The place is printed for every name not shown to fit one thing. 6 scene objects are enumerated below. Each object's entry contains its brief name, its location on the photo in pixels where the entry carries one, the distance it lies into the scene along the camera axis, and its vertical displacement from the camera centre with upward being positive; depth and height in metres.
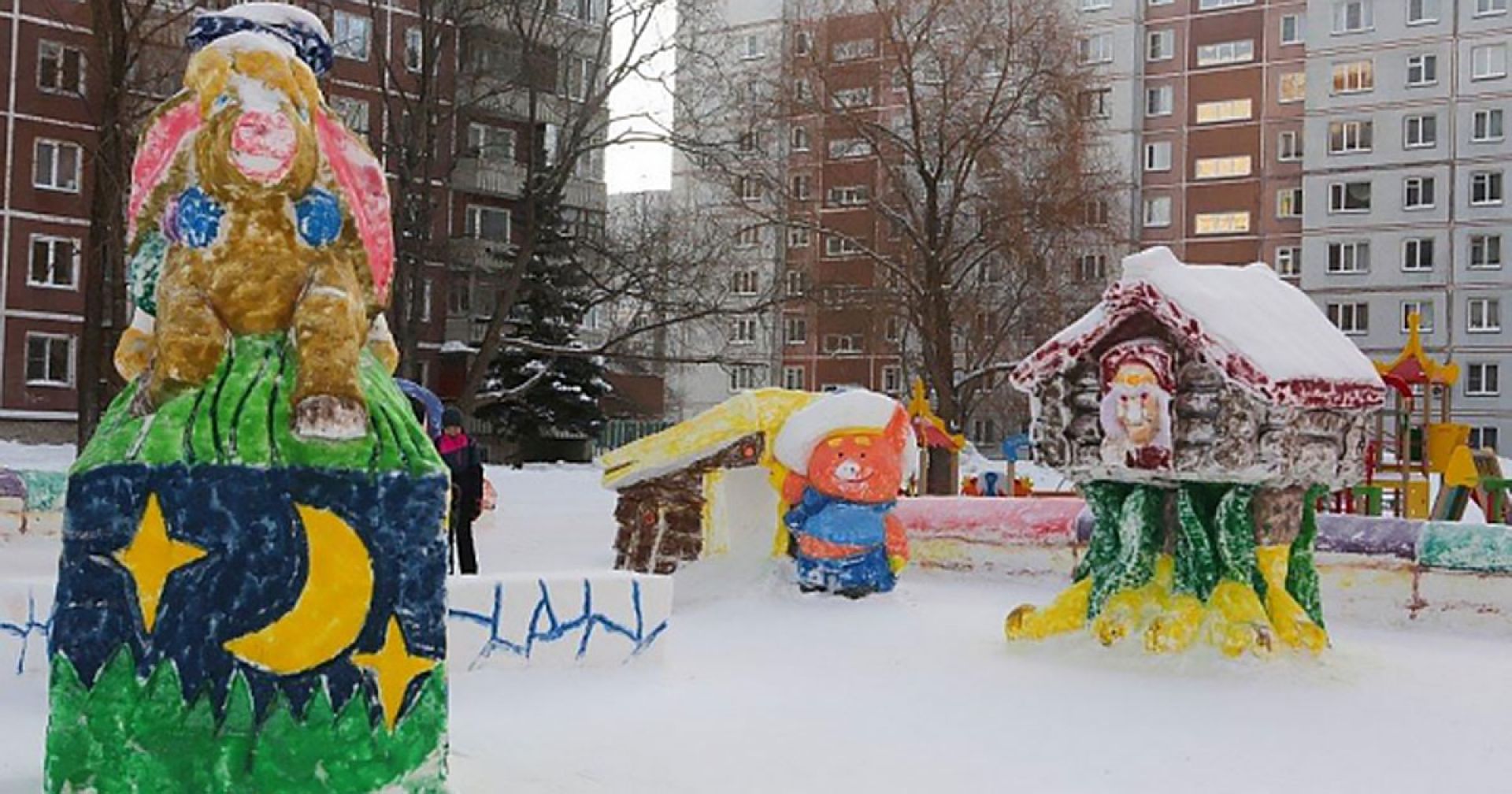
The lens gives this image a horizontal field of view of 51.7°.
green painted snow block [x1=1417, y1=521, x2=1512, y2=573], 11.98 -0.69
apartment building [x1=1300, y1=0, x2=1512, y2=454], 40.44 +7.37
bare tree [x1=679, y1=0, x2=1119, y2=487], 24.59 +4.78
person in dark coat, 12.59 -0.39
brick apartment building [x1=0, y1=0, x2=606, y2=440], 32.22 +5.16
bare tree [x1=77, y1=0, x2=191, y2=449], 17.34 +2.68
